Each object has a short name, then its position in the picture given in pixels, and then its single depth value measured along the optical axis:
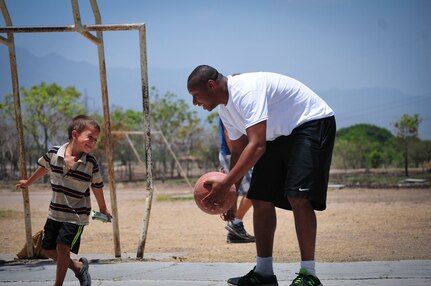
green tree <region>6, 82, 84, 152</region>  31.58
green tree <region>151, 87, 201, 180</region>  35.59
